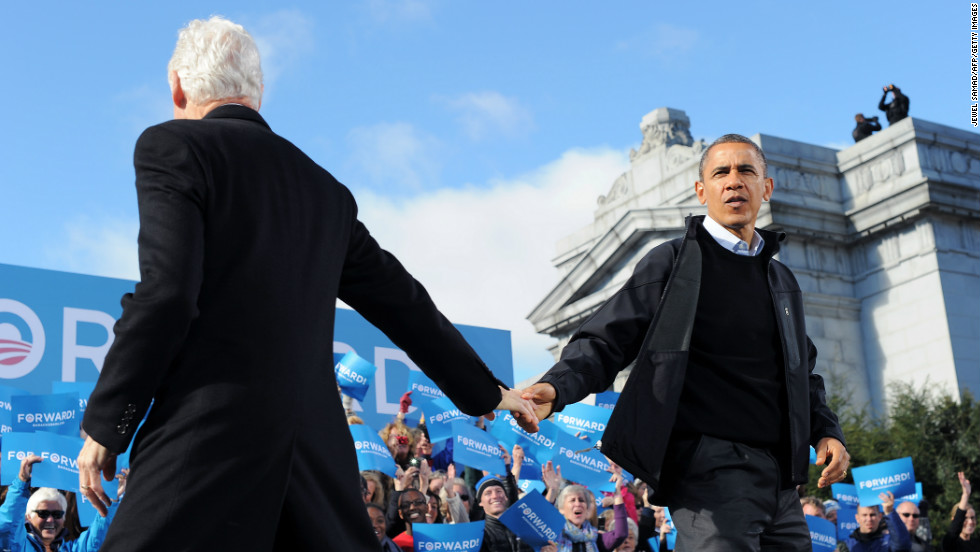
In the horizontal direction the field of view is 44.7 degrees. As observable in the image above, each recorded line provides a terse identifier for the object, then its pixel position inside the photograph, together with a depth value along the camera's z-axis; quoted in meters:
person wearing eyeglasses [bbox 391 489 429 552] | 8.99
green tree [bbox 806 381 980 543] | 18.98
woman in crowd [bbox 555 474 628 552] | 9.53
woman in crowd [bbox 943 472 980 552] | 12.62
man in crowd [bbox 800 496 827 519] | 11.79
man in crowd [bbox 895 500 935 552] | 12.13
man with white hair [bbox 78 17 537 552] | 2.80
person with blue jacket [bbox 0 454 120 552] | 7.50
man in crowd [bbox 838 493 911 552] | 11.88
